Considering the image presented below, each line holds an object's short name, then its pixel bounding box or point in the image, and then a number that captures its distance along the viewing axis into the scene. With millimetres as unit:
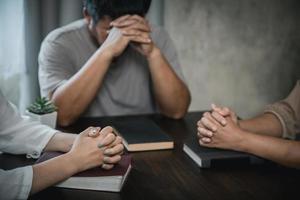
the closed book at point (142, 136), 1312
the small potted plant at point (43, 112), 1396
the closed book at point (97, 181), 1019
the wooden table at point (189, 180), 1014
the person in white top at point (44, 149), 970
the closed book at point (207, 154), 1179
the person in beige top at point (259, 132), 1202
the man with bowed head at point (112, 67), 1706
